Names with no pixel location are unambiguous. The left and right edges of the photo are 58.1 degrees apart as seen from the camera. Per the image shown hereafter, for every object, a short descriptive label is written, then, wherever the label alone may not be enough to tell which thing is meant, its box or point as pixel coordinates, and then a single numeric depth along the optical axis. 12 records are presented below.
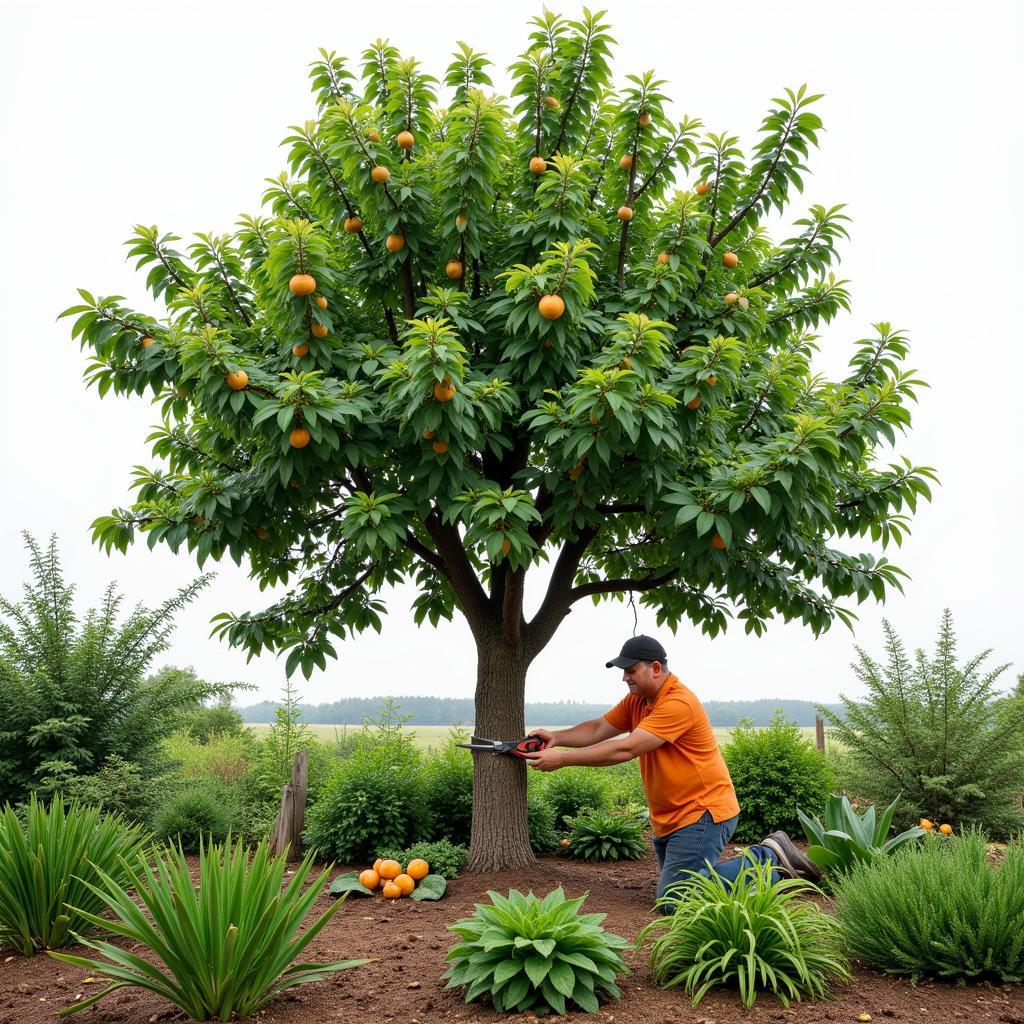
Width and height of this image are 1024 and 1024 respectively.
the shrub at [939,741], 8.75
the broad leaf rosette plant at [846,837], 5.83
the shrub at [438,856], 6.50
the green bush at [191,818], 8.27
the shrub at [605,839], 7.78
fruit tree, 5.30
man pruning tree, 5.22
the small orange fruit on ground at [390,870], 6.27
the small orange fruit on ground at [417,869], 6.26
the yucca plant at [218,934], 3.76
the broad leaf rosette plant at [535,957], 3.80
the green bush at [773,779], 8.27
